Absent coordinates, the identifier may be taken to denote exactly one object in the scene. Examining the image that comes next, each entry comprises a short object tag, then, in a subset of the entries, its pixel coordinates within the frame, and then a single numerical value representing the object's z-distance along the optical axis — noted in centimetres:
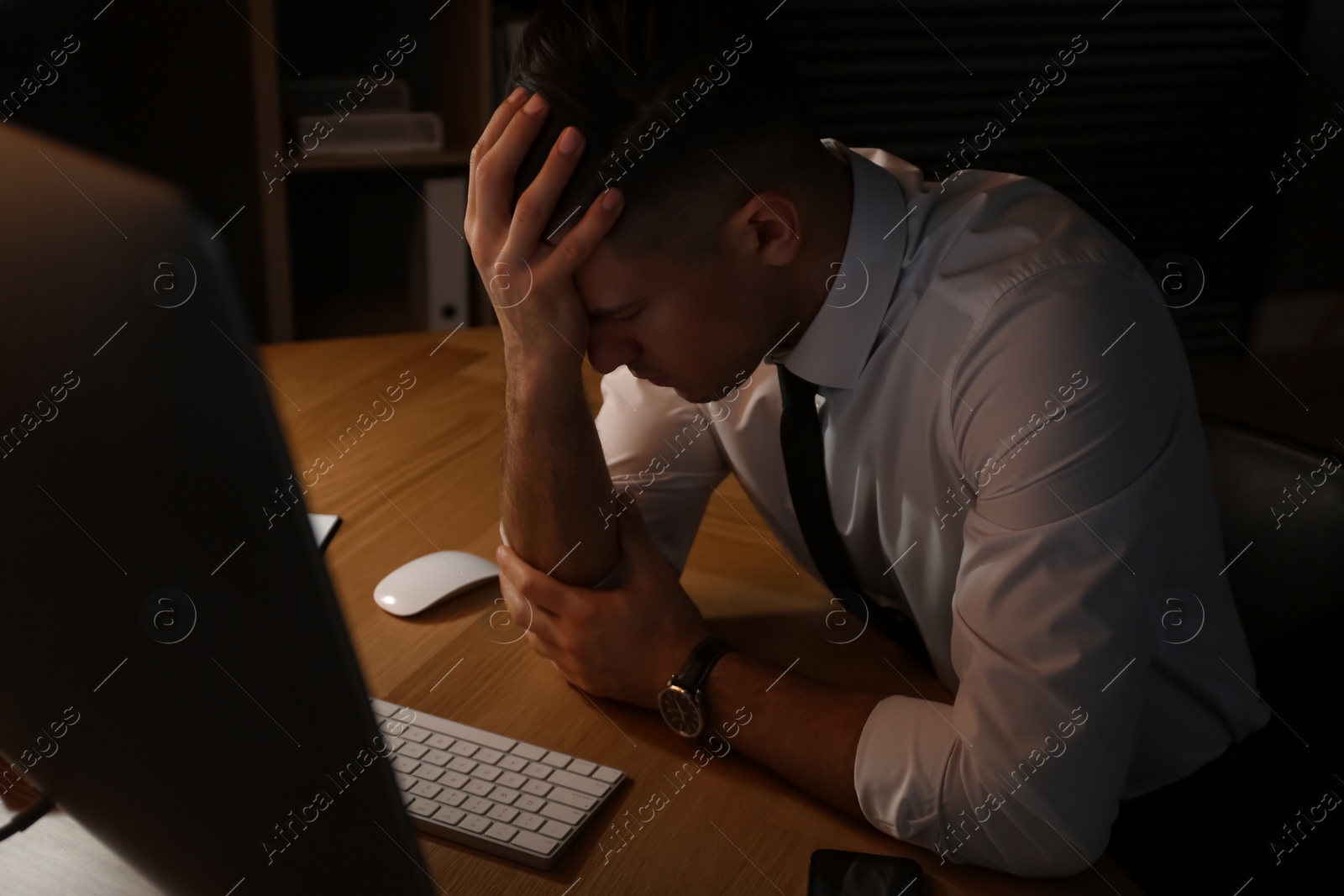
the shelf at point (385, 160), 231
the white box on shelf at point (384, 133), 233
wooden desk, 80
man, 85
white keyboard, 80
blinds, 296
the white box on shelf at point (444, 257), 240
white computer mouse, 110
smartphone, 75
